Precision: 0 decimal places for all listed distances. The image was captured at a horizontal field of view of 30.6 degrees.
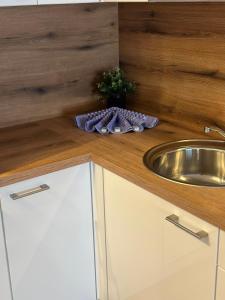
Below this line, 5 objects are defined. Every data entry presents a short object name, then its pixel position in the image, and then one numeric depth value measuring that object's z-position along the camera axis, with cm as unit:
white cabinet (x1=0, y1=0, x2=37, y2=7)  149
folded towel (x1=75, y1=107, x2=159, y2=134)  188
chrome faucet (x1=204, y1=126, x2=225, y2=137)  169
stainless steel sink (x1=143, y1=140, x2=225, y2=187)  171
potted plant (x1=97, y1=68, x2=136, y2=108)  207
